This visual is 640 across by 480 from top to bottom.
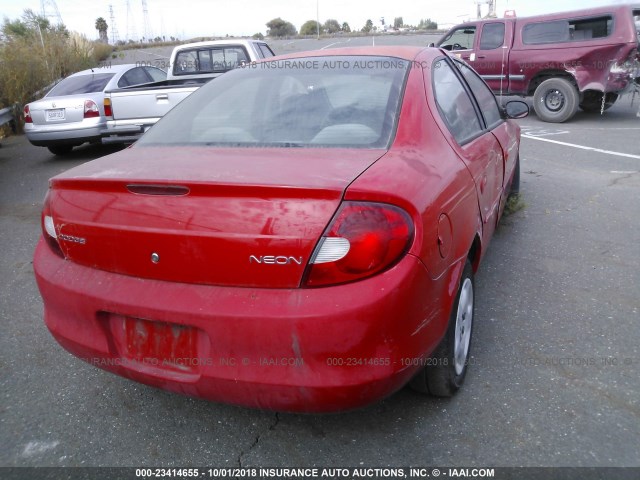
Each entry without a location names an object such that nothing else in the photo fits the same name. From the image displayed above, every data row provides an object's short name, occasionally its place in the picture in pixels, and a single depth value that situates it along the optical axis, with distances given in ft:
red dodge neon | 6.34
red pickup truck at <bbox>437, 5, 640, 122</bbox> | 31.78
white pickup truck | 25.55
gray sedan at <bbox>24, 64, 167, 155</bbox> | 29.14
